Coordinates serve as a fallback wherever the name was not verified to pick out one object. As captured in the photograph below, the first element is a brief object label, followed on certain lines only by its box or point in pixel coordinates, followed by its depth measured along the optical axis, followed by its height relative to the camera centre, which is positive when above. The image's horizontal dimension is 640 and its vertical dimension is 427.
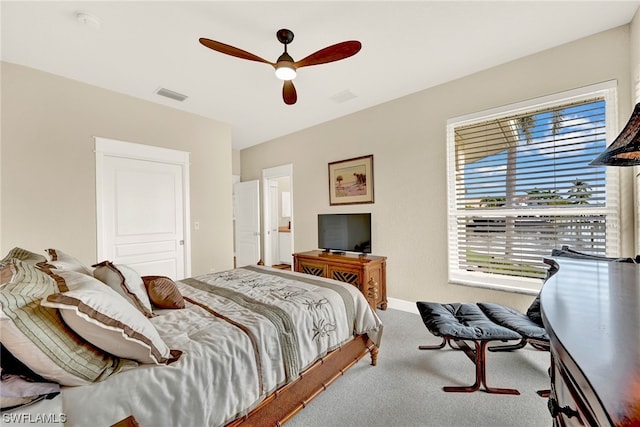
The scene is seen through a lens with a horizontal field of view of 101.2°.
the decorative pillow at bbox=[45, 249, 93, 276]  1.53 -0.26
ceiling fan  1.82 +1.17
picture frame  3.73 +0.47
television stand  3.05 -0.72
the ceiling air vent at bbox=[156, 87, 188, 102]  3.12 +1.51
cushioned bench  1.76 -0.84
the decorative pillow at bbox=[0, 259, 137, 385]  0.82 -0.39
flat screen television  3.53 -0.27
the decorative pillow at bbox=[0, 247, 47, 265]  1.53 -0.22
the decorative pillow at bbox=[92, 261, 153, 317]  1.49 -0.38
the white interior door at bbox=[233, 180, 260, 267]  5.33 -0.14
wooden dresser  0.46 -0.32
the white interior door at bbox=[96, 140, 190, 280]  3.07 +0.05
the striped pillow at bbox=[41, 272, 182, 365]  0.93 -0.40
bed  0.93 -0.60
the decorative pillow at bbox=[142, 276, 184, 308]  1.69 -0.50
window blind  2.28 +0.20
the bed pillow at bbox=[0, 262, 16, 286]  0.95 -0.20
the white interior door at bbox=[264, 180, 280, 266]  5.39 -0.27
